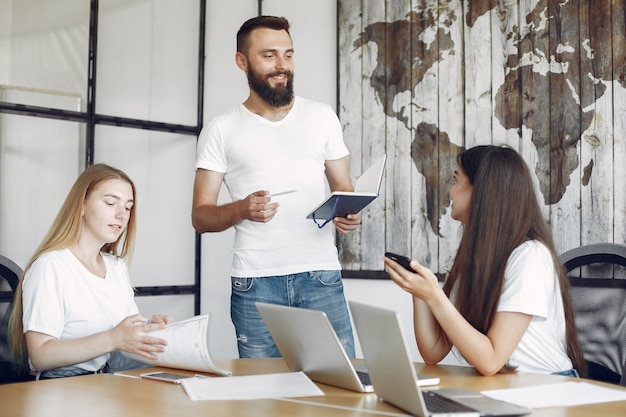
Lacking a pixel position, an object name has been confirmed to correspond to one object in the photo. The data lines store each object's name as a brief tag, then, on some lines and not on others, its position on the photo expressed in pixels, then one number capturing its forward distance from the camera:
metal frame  3.74
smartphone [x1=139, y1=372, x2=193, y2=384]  1.69
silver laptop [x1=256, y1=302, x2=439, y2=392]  1.49
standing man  2.54
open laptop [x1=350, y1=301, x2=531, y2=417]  1.24
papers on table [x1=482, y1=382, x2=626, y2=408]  1.40
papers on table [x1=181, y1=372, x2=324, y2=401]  1.50
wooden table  1.35
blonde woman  1.87
